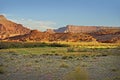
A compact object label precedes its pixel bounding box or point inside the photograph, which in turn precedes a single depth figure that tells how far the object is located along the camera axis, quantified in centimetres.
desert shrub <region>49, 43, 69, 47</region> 5045
